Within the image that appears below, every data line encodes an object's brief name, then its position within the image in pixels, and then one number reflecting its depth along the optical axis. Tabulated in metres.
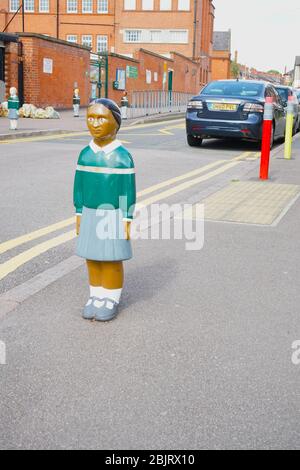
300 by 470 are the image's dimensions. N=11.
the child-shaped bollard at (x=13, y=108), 17.09
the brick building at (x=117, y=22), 58.31
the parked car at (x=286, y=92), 20.89
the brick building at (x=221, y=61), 91.06
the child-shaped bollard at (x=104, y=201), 3.77
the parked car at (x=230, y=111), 13.93
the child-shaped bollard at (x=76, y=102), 25.94
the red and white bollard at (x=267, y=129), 9.38
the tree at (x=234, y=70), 114.74
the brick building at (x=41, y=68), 26.66
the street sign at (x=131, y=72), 39.84
